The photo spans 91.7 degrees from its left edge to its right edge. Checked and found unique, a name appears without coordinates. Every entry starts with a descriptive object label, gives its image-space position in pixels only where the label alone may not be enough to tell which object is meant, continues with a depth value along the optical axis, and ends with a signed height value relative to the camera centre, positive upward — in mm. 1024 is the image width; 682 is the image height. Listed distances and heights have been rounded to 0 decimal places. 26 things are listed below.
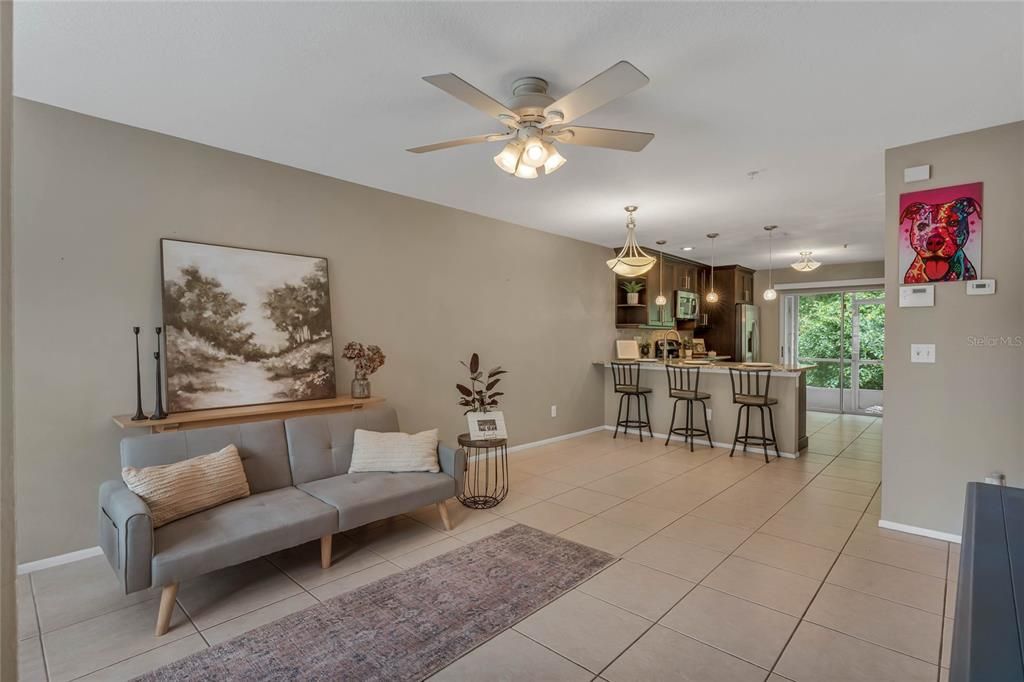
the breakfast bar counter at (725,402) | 5418 -749
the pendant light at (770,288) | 5850 +972
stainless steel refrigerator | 8773 +95
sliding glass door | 8273 -77
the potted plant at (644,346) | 7804 -82
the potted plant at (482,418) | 3885 -604
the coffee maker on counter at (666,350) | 7739 -145
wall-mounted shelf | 2943 -465
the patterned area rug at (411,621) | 2006 -1301
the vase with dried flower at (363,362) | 3840 -153
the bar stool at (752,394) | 5375 -609
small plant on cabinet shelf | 7184 +724
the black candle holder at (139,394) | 2906 -300
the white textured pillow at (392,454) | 3373 -766
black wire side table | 3863 -1267
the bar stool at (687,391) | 5832 -607
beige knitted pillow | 2471 -740
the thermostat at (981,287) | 3021 +315
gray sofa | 2215 -900
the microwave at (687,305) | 8117 +594
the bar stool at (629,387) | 6375 -595
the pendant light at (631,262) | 4586 +734
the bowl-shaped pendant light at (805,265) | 6859 +1035
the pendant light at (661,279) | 7180 +940
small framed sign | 3883 -660
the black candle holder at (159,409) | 2949 -391
